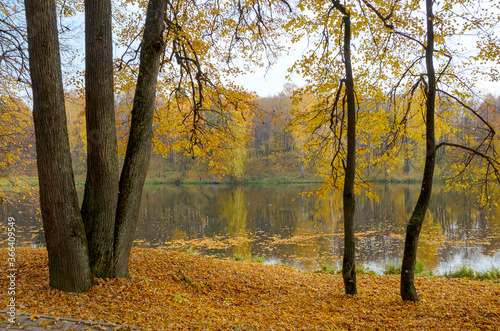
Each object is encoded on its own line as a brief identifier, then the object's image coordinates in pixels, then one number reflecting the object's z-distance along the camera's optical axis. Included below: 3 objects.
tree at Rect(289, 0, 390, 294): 5.56
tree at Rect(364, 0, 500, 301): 5.06
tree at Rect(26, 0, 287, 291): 3.95
